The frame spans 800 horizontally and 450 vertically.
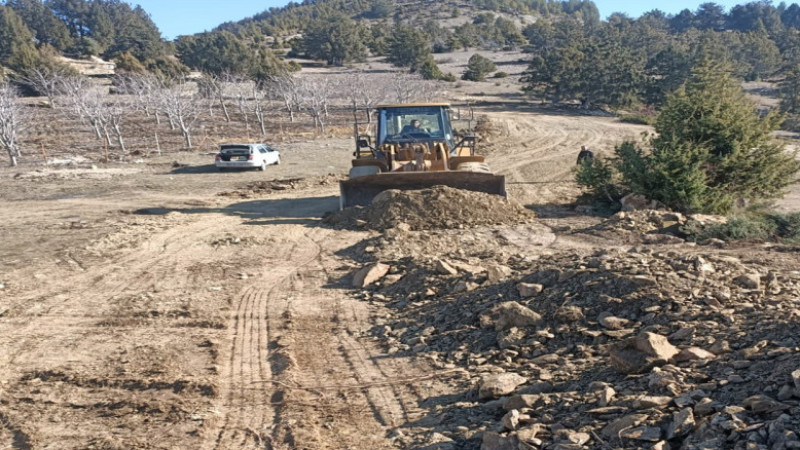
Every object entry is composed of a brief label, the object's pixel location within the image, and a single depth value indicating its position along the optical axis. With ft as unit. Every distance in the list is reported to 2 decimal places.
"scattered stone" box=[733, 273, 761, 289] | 19.02
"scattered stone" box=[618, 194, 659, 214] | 40.29
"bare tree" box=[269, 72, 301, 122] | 134.41
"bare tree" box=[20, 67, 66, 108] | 134.82
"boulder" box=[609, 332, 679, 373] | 15.07
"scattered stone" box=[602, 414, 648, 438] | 12.16
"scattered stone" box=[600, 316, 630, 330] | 18.25
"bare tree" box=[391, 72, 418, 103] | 137.32
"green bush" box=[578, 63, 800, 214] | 38.60
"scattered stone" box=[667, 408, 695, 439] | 11.43
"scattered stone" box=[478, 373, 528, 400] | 15.84
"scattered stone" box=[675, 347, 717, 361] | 14.78
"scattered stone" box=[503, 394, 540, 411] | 14.65
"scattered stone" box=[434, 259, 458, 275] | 26.11
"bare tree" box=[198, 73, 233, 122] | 144.97
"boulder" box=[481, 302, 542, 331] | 19.76
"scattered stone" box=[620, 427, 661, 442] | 11.58
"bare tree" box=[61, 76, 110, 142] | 94.99
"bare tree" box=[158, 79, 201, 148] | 98.32
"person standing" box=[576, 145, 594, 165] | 58.17
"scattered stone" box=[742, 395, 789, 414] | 11.03
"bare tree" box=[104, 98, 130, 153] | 95.12
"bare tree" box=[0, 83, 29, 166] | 79.66
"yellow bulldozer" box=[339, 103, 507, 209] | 41.32
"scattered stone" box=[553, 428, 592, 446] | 12.30
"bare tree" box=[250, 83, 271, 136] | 118.87
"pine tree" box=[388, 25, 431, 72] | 229.66
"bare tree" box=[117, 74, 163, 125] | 114.32
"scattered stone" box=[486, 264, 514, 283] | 24.73
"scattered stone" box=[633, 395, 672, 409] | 12.73
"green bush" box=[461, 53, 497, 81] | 220.84
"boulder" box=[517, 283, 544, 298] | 21.77
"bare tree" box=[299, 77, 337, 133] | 118.29
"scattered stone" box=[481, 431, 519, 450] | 12.82
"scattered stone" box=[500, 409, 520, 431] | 13.56
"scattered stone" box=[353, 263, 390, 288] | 27.71
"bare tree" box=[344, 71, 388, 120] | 137.90
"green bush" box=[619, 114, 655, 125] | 129.08
